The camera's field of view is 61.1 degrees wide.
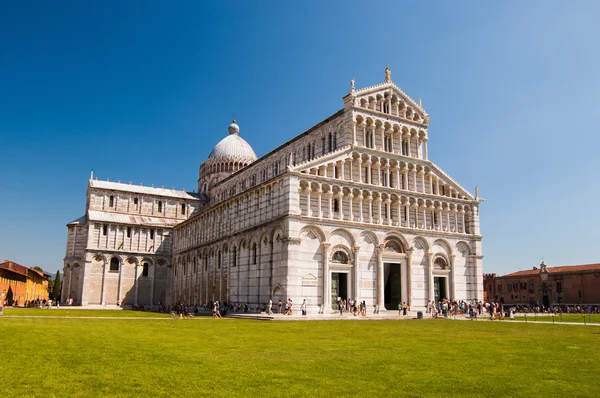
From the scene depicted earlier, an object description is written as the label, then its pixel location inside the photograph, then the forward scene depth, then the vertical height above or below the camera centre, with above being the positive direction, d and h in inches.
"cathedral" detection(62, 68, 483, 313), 1587.1 +244.9
